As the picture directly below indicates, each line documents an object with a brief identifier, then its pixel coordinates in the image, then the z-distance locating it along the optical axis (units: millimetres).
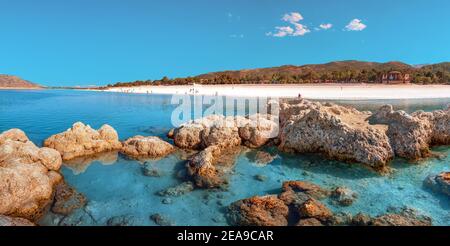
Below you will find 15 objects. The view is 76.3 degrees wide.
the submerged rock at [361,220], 6512
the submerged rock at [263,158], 11016
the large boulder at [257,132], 13234
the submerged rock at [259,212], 6695
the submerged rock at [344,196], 7538
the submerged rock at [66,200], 7418
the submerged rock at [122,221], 6777
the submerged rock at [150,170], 9836
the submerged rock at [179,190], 8297
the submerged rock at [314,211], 6755
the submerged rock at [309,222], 6512
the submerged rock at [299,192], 7664
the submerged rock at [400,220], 6427
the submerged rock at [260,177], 9331
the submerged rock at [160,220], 6812
